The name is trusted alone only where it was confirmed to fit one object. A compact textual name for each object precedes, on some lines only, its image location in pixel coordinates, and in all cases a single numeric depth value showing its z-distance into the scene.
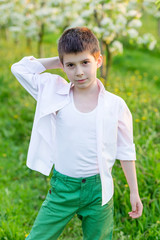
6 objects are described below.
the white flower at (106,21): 4.80
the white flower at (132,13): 5.16
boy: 1.67
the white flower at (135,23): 5.17
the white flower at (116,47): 5.32
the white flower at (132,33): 5.08
